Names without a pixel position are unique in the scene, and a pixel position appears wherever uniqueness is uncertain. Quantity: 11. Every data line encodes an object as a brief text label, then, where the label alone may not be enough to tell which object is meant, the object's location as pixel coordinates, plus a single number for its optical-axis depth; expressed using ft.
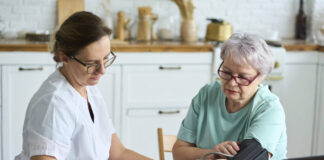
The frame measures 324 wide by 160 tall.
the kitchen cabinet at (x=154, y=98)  12.10
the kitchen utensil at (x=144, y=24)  13.21
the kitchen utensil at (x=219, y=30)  12.86
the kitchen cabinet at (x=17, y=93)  11.33
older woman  6.24
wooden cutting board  13.01
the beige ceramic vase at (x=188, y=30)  13.43
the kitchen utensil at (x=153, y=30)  13.58
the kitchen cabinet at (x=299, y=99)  13.12
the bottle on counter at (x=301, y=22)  15.03
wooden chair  7.46
